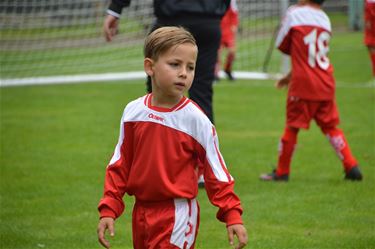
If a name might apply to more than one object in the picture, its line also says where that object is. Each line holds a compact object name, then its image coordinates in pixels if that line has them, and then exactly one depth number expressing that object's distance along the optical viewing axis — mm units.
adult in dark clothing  14578
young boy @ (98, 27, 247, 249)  8289
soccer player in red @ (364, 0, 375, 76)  19422
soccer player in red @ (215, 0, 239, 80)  34781
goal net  34469
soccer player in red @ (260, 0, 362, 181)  15625
